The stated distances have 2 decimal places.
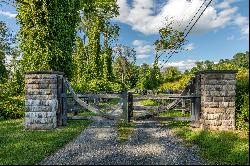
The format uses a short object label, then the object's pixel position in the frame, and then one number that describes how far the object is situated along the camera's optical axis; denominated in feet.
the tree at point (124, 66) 136.48
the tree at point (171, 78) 72.88
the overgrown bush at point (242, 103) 17.75
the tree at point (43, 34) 28.35
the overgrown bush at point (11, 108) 27.05
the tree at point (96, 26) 67.07
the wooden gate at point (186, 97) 19.39
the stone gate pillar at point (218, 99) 18.44
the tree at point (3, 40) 105.89
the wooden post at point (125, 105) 20.24
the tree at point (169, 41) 71.00
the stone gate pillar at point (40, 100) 19.63
